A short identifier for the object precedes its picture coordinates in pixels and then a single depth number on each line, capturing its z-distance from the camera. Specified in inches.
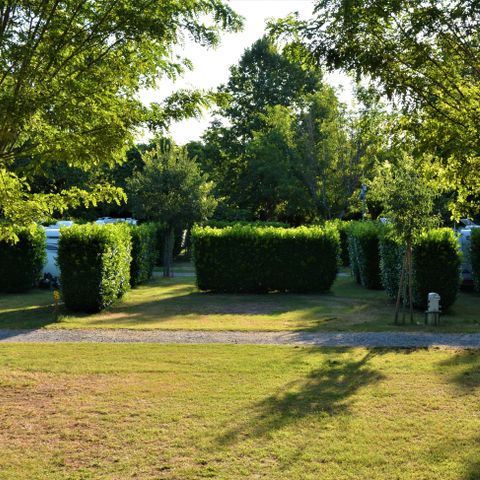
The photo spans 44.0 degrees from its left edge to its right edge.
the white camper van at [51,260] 706.8
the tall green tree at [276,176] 1518.2
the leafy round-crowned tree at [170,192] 880.9
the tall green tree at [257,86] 2025.1
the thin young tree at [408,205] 461.4
